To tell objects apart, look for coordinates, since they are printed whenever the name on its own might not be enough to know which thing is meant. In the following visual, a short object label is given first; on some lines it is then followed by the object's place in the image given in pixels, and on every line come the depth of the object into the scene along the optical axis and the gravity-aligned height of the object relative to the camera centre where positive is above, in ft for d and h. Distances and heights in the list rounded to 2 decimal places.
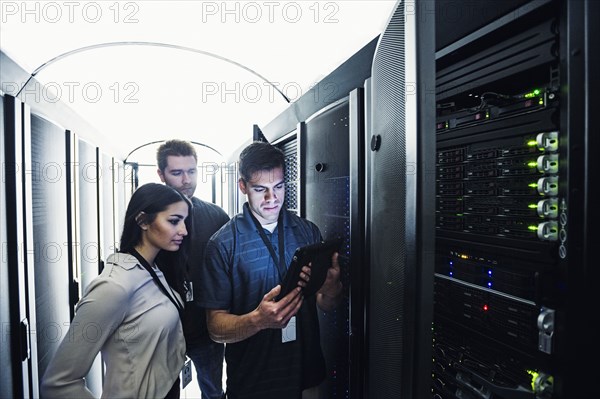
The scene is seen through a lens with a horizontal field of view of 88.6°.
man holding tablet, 3.45 -1.09
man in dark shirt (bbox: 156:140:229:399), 3.56 -0.52
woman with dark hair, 2.59 -1.07
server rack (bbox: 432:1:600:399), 1.63 -0.07
